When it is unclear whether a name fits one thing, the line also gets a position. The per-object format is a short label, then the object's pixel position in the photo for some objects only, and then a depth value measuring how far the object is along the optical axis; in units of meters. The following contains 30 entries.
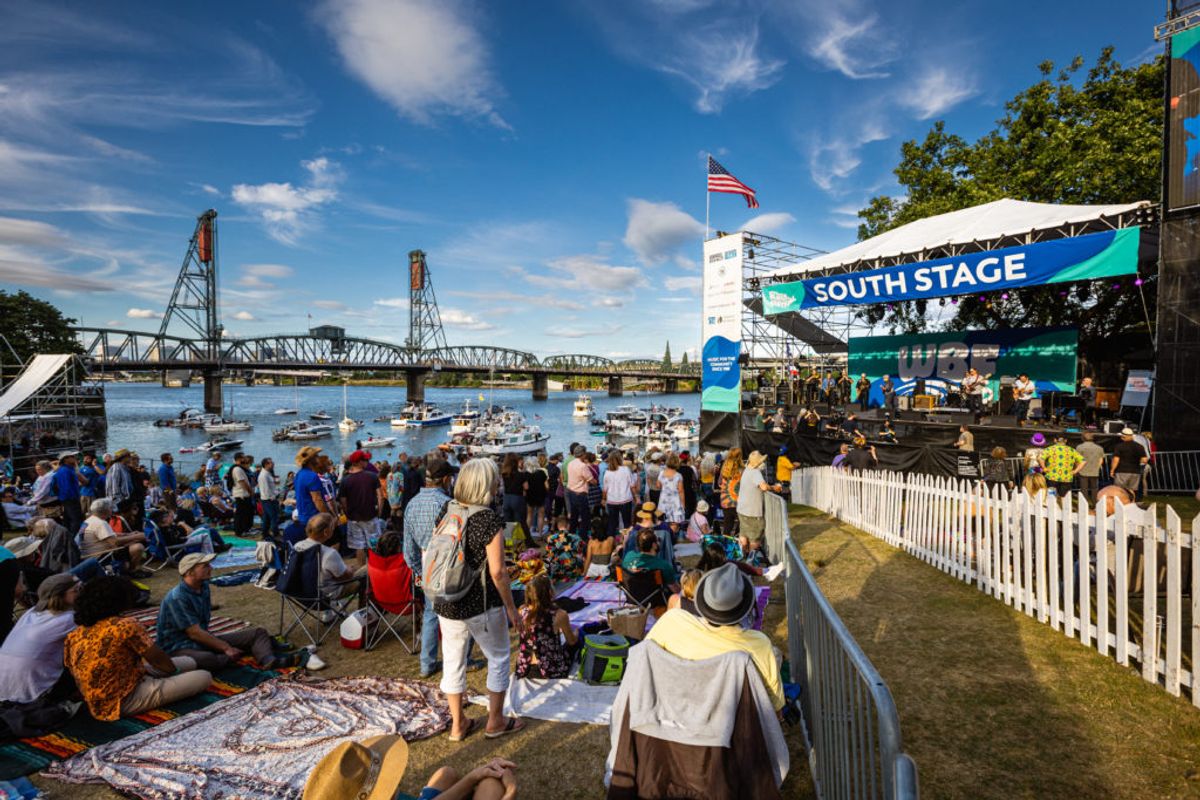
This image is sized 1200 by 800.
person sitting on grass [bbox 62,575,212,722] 3.59
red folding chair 4.88
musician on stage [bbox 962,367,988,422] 15.93
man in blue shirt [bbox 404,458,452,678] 3.91
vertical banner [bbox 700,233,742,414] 16.34
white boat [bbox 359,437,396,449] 47.84
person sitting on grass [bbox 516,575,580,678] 4.31
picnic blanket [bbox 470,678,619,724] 3.82
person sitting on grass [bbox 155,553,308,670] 4.36
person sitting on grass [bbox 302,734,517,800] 1.67
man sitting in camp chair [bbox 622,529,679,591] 4.98
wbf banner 17.78
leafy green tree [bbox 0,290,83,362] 48.59
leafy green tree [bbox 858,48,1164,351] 16.61
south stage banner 11.10
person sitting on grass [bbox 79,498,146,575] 6.60
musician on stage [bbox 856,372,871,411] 20.81
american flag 17.22
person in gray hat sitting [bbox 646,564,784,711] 2.27
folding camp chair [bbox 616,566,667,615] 4.96
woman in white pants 3.28
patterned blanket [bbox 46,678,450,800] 3.11
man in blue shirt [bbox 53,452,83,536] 8.17
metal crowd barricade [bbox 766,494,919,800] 1.68
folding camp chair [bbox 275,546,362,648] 4.91
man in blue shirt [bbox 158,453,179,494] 10.63
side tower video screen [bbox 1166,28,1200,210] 10.20
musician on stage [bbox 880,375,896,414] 18.43
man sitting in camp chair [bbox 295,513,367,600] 4.93
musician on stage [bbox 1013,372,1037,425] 14.55
